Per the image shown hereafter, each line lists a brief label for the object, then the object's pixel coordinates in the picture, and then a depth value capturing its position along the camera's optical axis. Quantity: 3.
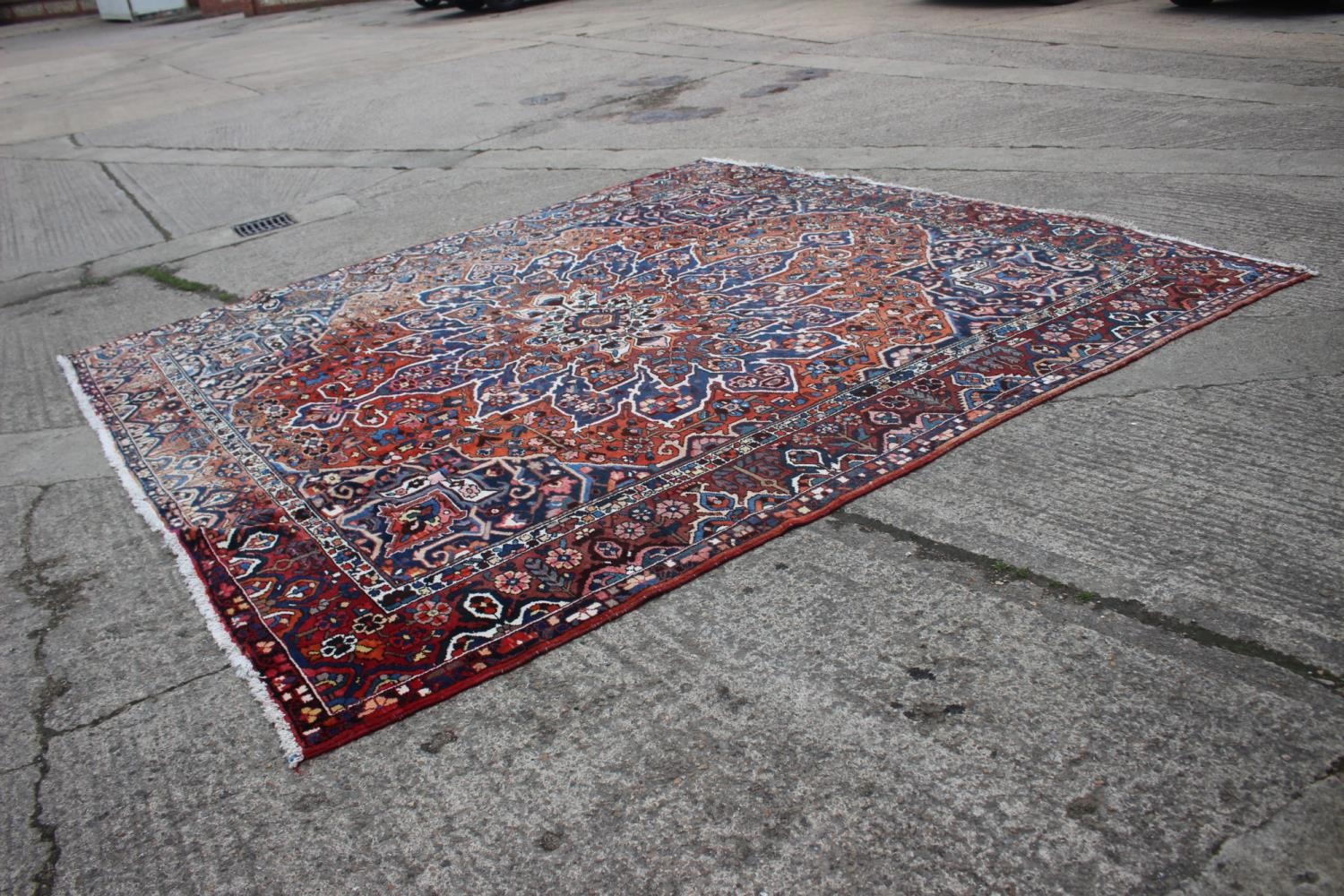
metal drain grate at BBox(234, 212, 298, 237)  7.37
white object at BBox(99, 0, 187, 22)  25.34
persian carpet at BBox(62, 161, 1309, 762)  3.08
